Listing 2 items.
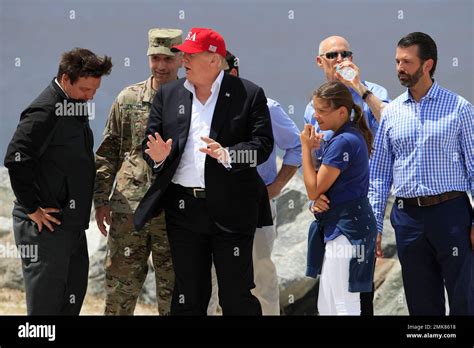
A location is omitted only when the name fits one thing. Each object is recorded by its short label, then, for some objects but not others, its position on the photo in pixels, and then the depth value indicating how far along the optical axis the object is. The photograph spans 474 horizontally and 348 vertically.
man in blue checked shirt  10.20
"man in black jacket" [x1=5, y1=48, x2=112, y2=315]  9.98
